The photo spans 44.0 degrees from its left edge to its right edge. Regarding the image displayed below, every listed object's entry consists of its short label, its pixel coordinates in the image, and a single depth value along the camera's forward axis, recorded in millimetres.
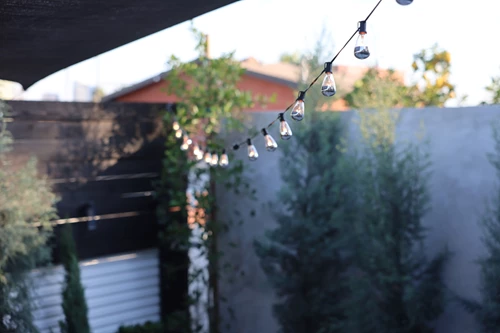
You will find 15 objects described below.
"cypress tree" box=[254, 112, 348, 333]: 5195
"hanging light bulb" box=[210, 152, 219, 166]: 4277
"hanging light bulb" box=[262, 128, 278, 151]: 3217
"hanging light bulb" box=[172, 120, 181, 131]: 5941
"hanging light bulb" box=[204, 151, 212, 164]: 4750
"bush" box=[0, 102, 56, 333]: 4285
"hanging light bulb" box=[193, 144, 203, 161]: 5076
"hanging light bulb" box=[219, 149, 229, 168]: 4113
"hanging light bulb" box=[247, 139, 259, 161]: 3526
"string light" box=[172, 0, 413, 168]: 2143
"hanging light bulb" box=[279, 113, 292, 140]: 2958
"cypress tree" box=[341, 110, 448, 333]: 4469
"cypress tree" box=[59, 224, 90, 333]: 5070
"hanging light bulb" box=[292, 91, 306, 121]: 2709
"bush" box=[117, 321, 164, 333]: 5738
